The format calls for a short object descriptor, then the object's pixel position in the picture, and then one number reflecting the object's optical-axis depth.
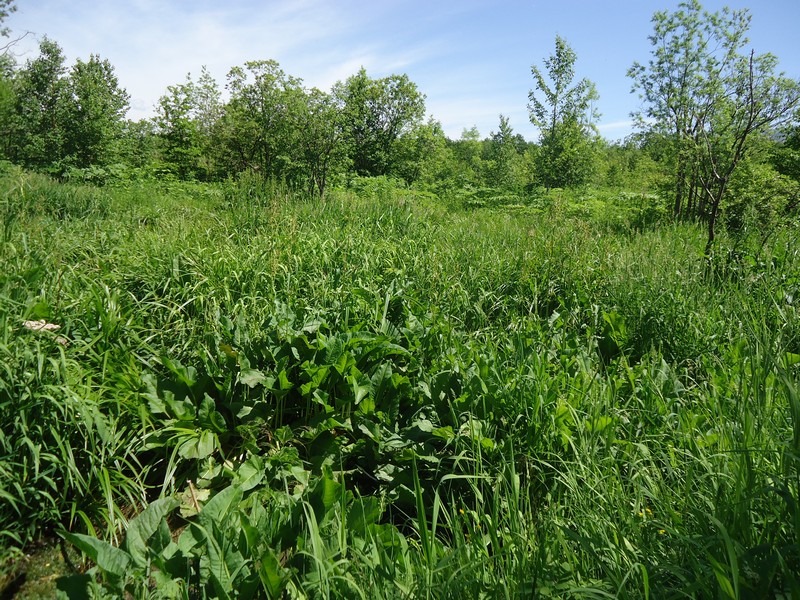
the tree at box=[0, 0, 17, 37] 21.19
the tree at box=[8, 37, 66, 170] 21.58
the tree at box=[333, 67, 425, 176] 25.12
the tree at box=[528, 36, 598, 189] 13.58
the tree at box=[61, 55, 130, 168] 20.39
